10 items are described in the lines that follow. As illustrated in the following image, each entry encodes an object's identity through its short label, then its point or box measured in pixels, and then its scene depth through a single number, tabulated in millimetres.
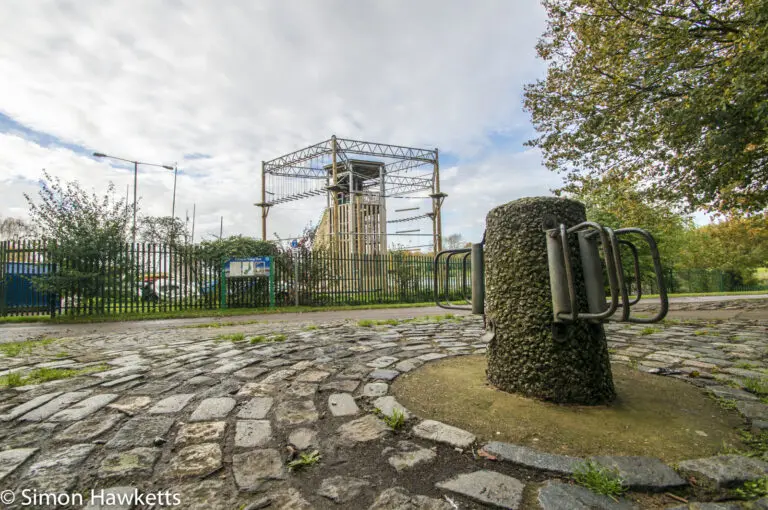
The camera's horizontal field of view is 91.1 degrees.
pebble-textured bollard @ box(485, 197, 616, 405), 2422
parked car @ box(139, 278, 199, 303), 11305
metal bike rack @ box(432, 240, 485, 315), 3154
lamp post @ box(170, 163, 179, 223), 25703
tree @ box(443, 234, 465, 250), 22597
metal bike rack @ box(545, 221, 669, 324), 2061
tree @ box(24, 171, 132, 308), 9867
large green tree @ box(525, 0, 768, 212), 5793
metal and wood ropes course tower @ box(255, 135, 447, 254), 18500
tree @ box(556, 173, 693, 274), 9992
